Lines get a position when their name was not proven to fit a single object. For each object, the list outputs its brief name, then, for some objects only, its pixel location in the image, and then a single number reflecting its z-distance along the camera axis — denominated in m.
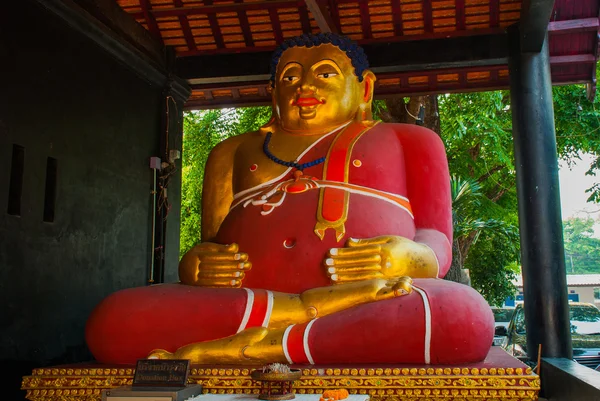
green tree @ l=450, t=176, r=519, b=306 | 9.57
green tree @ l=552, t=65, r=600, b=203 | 8.64
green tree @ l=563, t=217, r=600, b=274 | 38.59
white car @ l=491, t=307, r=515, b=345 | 14.88
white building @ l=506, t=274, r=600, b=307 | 24.09
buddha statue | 2.75
